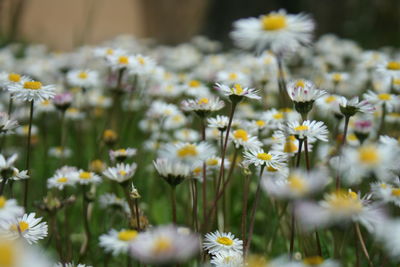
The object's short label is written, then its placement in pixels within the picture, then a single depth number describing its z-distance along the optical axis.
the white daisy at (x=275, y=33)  0.57
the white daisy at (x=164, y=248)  0.51
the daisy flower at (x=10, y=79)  0.62
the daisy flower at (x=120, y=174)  0.58
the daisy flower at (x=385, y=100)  0.68
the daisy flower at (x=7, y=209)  0.54
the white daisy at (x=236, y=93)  0.59
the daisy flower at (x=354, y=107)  0.59
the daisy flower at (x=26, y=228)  0.56
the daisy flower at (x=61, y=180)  0.62
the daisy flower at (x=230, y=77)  0.73
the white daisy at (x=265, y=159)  0.59
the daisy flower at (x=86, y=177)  0.62
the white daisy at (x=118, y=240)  0.54
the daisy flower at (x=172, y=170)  0.56
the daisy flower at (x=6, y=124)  0.59
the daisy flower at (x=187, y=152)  0.55
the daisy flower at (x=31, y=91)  0.61
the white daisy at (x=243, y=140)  0.61
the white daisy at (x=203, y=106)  0.60
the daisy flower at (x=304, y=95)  0.58
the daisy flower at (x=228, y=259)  0.56
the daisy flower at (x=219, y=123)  0.61
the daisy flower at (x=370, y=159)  0.53
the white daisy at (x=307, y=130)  0.58
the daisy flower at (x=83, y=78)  0.75
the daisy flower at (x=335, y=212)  0.52
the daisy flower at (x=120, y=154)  0.63
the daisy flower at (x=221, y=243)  0.58
